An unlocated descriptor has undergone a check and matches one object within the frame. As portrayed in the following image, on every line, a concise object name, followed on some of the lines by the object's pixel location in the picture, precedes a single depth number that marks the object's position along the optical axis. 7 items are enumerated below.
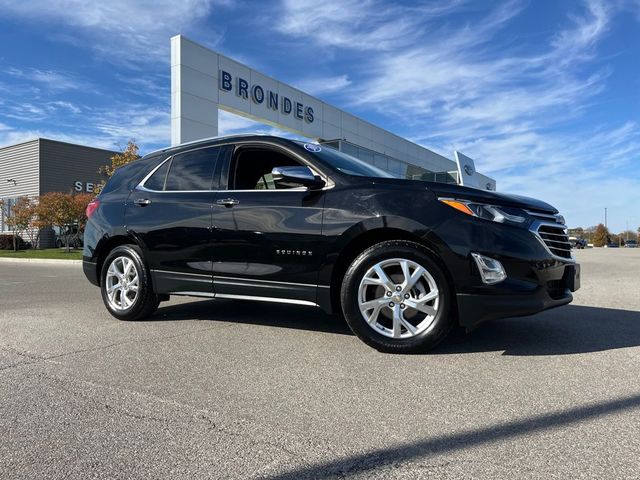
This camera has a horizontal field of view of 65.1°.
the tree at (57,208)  28.97
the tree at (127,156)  21.89
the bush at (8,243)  35.03
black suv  3.79
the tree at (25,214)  30.58
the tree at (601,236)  101.64
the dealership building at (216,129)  17.00
